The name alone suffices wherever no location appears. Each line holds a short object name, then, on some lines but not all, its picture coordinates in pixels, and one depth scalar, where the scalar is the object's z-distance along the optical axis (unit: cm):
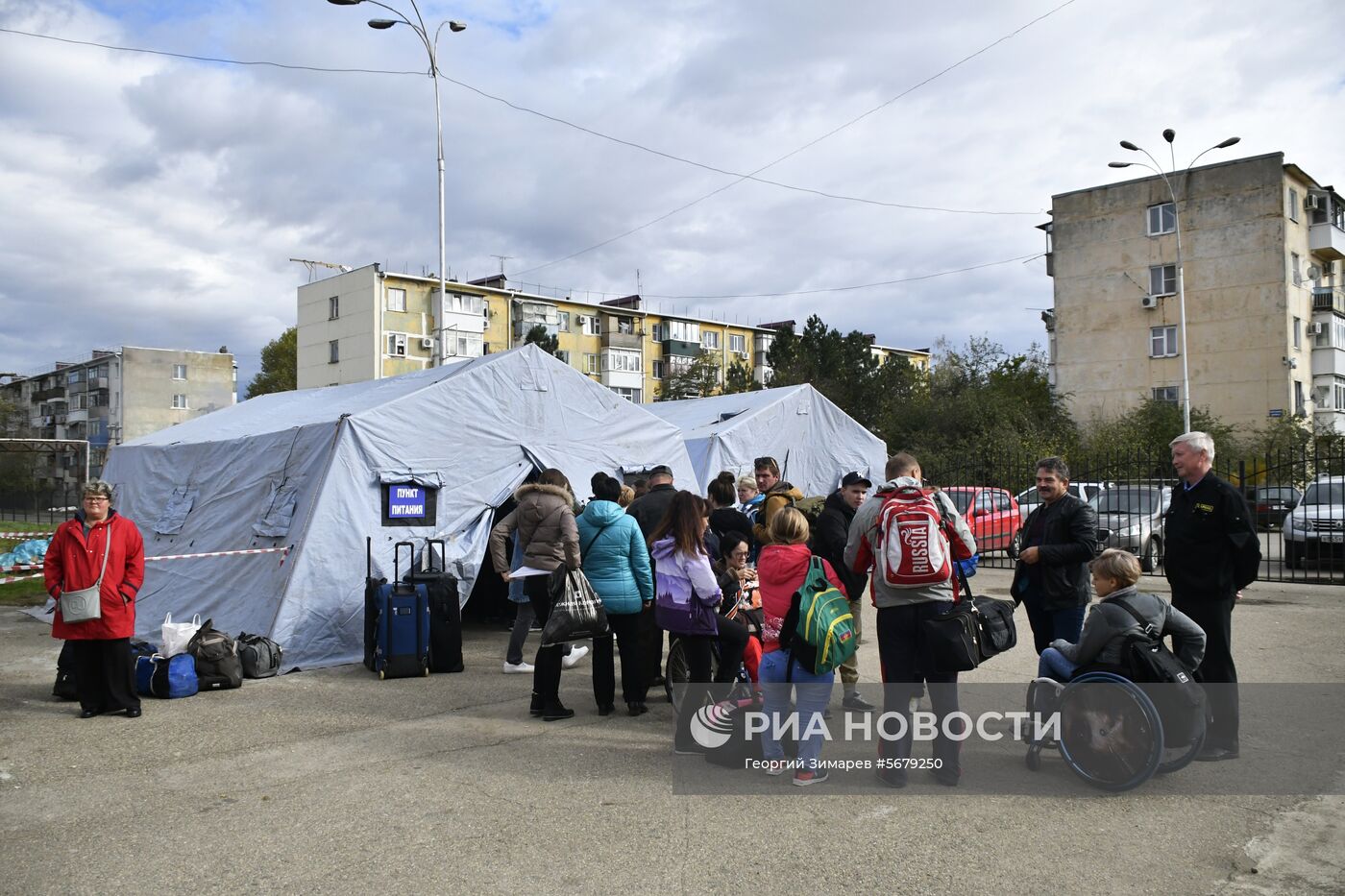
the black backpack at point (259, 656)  852
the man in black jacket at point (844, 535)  697
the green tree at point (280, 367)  6700
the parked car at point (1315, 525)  1490
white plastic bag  798
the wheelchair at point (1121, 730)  497
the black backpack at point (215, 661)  799
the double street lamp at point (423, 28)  1858
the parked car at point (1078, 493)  1908
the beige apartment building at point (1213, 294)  3738
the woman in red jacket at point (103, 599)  712
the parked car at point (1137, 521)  1653
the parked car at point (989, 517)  1784
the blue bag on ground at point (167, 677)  776
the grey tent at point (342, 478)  945
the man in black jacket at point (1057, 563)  598
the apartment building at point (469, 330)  5609
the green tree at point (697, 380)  4422
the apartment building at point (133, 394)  7469
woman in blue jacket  687
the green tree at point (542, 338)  5119
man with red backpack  516
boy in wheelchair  519
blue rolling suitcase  849
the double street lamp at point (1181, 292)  2625
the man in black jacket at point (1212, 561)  559
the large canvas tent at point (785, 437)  1641
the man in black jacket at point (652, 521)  736
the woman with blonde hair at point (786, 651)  534
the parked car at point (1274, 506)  2194
